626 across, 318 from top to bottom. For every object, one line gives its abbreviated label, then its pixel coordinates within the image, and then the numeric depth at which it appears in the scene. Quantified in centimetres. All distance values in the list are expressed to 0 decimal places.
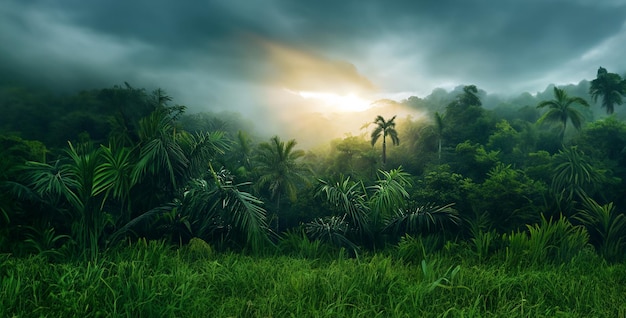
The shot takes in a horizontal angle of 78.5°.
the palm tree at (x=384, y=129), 3284
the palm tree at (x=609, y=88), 3734
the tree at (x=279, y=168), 2675
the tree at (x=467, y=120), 4094
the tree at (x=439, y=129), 3958
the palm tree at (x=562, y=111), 3412
